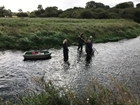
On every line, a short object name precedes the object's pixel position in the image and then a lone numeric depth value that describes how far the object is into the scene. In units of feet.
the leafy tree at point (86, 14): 144.81
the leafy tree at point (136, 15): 150.69
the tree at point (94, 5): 220.66
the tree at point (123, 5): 193.64
